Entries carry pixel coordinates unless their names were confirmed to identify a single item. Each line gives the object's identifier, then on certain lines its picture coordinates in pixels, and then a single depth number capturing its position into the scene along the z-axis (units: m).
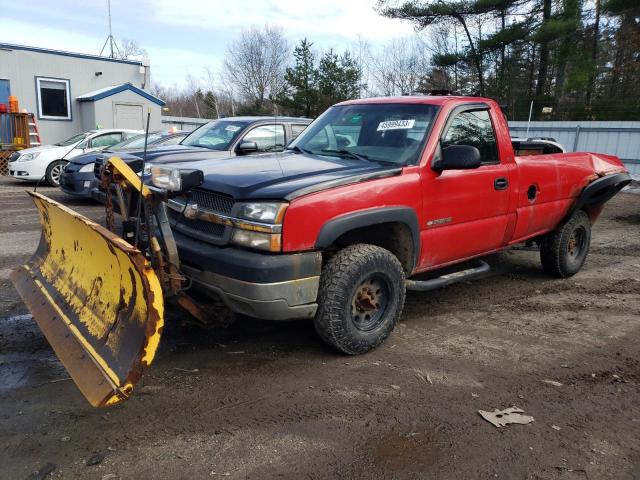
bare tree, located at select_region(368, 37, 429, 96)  32.59
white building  18.55
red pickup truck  3.38
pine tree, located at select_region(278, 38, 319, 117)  27.52
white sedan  12.62
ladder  18.16
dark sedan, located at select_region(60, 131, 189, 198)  9.65
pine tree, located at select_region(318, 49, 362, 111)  27.66
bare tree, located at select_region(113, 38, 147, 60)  52.82
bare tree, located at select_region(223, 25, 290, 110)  41.66
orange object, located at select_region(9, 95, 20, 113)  16.78
